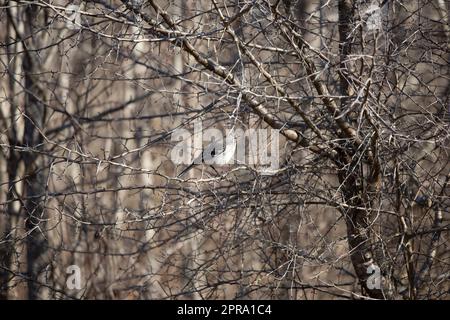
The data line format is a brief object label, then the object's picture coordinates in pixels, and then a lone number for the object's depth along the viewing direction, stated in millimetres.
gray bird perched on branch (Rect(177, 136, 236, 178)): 8875
